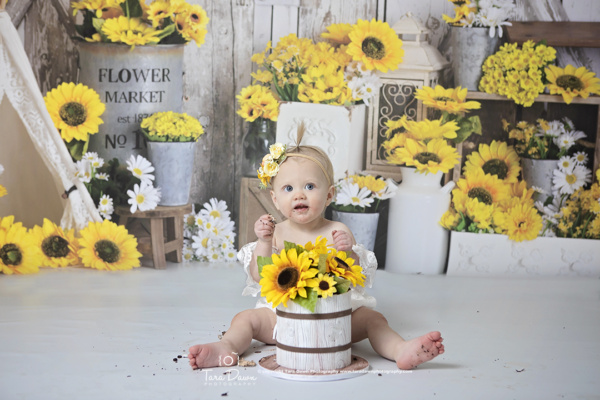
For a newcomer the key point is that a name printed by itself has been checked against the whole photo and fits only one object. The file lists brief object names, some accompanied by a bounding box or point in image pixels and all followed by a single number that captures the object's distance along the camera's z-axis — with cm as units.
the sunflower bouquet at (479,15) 347
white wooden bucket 207
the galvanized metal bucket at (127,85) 350
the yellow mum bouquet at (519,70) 343
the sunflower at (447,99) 348
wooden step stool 349
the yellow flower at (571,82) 343
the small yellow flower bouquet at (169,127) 346
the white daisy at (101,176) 353
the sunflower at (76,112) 347
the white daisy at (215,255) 370
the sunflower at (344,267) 211
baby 219
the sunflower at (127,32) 343
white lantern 354
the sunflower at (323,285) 205
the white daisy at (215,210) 373
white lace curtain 333
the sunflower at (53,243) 344
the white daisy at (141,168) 348
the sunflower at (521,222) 348
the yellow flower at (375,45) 350
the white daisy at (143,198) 347
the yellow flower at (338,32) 358
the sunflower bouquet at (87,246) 343
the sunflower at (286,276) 205
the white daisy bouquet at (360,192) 353
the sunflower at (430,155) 351
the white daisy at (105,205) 349
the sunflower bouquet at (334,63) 351
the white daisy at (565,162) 350
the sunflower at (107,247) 343
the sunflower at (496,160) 360
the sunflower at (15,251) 334
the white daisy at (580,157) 352
